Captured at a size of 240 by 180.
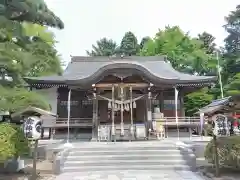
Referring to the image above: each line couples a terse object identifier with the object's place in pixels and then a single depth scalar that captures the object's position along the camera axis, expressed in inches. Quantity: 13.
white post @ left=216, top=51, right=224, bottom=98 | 694.7
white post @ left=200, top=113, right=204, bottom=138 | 430.3
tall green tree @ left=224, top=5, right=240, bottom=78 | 454.4
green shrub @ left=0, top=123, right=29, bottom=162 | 192.9
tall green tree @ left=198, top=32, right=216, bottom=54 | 1051.9
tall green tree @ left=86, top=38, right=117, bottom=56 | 1403.3
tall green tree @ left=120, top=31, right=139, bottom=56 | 1252.8
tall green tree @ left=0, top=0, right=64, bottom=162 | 204.1
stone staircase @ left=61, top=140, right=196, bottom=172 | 240.7
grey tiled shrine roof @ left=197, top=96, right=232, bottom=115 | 230.0
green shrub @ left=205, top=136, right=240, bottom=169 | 194.8
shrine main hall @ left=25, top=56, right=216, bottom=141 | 392.3
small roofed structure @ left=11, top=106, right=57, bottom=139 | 222.2
